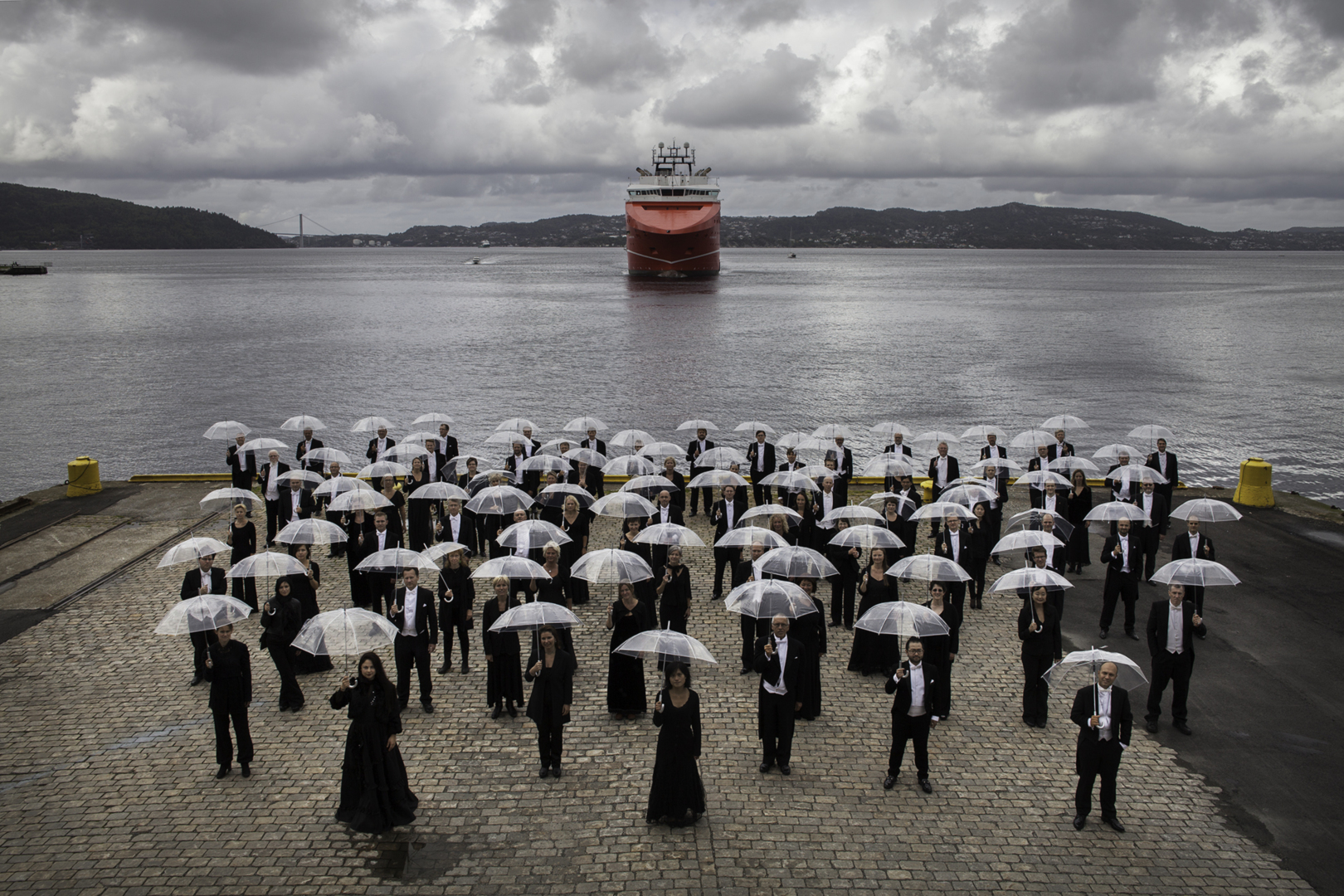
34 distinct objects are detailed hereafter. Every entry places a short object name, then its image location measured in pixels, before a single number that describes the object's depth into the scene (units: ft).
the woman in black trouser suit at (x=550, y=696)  26.68
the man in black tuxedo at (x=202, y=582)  32.89
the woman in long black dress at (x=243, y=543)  40.88
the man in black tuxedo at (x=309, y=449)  53.98
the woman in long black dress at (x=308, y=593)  34.71
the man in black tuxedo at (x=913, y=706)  26.13
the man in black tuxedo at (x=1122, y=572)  37.91
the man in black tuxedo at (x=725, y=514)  43.16
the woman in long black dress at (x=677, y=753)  24.44
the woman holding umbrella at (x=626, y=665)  30.83
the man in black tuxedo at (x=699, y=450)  57.36
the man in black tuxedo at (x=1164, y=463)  51.80
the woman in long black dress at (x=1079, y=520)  45.83
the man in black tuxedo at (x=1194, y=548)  35.83
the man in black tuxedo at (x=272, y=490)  49.80
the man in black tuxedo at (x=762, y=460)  56.08
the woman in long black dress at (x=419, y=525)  45.60
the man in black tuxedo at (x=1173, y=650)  30.60
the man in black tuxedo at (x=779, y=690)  27.30
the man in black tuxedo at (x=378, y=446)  55.93
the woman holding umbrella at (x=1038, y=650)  30.99
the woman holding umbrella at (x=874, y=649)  33.83
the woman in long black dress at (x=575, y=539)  41.34
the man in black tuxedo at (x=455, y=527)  40.57
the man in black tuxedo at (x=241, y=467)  55.21
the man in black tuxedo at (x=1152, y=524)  41.19
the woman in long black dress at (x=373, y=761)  23.93
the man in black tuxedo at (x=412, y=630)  31.58
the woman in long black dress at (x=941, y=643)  30.71
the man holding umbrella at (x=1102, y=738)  24.93
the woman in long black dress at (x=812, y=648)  30.86
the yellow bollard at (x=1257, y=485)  58.29
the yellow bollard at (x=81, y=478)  60.49
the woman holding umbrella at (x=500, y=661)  30.68
